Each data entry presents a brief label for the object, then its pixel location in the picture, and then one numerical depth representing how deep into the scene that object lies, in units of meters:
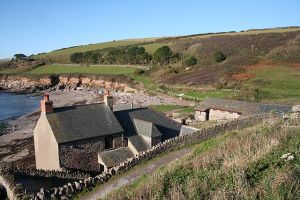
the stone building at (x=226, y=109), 25.70
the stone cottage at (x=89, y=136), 17.22
